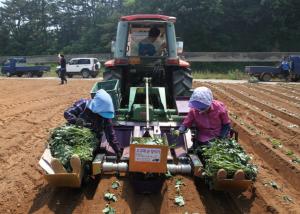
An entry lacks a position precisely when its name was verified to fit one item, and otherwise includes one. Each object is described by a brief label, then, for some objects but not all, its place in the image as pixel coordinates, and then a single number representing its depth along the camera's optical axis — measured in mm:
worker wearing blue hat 3248
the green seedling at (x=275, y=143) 4288
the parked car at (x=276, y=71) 14125
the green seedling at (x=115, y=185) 3038
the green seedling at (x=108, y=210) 2643
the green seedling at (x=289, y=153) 4027
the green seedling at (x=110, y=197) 2850
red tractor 4818
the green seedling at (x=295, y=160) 3804
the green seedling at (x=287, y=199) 2928
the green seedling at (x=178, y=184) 3032
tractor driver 4991
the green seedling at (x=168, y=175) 3095
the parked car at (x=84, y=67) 16331
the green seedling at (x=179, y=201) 2802
